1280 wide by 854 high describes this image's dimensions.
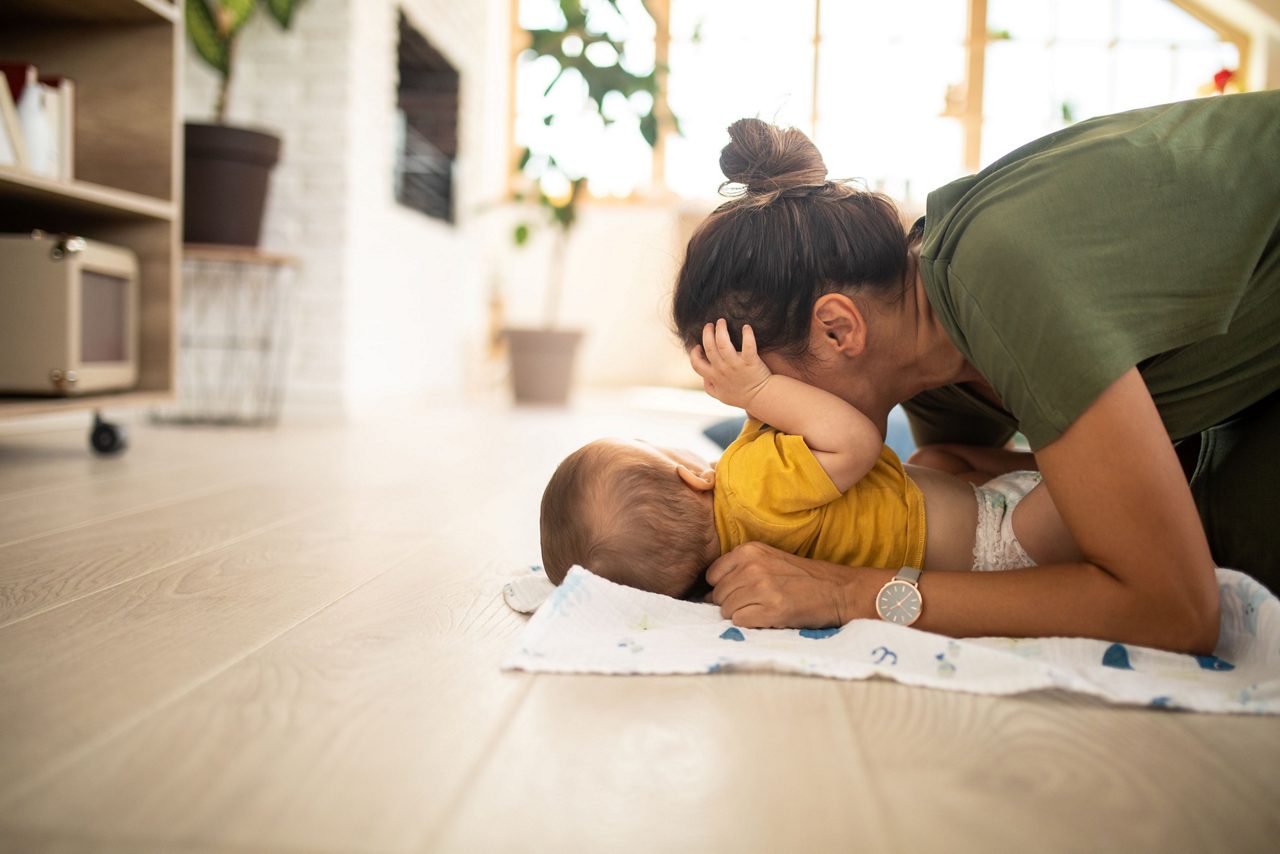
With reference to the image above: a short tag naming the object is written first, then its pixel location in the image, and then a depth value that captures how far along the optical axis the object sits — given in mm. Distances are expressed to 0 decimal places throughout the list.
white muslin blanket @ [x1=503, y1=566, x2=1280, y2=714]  856
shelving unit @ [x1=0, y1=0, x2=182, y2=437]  2531
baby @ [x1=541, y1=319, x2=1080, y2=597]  1090
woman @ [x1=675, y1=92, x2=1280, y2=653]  876
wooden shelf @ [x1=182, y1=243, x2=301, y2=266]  3264
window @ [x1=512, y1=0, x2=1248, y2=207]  7070
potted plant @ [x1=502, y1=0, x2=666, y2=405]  4523
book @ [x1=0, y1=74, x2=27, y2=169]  2156
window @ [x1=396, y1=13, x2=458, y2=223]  4781
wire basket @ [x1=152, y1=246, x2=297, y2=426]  3686
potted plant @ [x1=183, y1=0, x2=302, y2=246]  3279
